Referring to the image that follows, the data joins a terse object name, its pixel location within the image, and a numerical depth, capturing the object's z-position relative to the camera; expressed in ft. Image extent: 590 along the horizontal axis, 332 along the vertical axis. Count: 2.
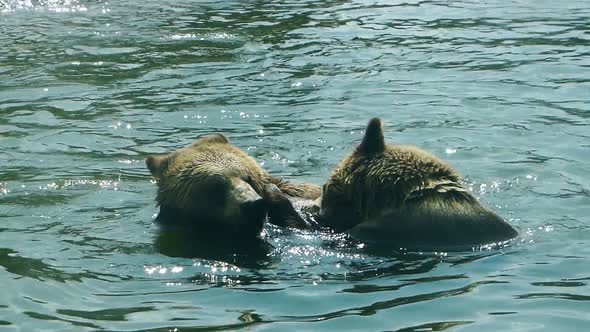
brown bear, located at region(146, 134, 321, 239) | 54.60
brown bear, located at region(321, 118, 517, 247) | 53.01
